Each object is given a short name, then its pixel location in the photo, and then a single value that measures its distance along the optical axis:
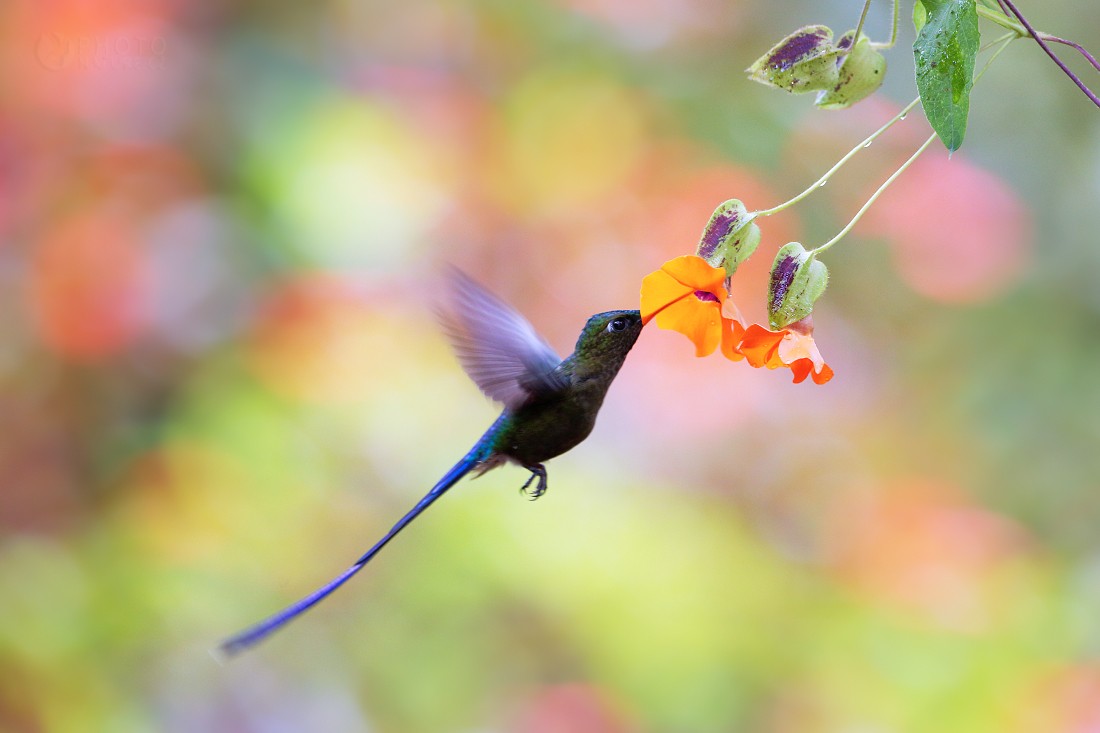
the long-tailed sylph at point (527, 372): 3.85
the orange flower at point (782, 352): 3.81
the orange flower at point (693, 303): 3.80
